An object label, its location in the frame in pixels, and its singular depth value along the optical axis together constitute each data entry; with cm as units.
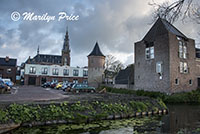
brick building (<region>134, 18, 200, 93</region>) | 2419
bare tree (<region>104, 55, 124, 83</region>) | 5043
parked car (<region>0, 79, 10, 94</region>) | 1835
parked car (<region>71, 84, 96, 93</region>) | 2376
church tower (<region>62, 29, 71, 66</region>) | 7019
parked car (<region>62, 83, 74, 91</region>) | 2614
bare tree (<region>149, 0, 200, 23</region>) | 604
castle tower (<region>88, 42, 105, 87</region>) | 4319
